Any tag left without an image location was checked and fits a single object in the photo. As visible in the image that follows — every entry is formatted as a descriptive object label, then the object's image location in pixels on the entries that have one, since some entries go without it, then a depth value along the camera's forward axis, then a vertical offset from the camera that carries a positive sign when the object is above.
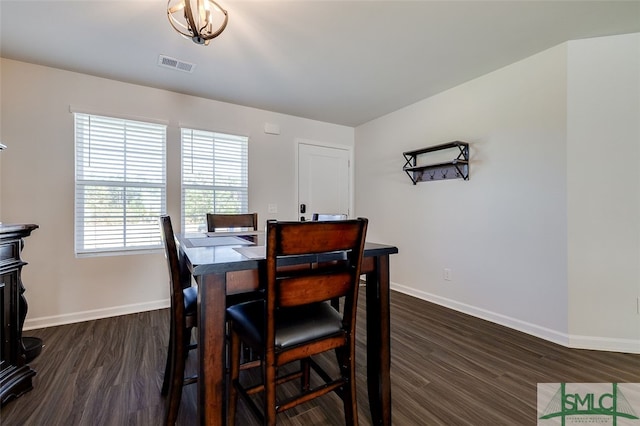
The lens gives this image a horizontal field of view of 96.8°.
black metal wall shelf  2.96 +0.53
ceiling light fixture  1.46 +1.05
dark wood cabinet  1.59 -0.64
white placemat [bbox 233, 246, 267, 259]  1.17 -0.17
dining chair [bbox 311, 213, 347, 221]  1.99 -0.03
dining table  1.03 -0.39
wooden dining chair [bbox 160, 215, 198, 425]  1.28 -0.53
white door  4.10 +0.51
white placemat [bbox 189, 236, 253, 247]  1.57 -0.17
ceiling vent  2.50 +1.35
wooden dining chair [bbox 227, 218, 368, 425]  1.03 -0.45
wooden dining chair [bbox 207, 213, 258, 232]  2.53 -0.08
